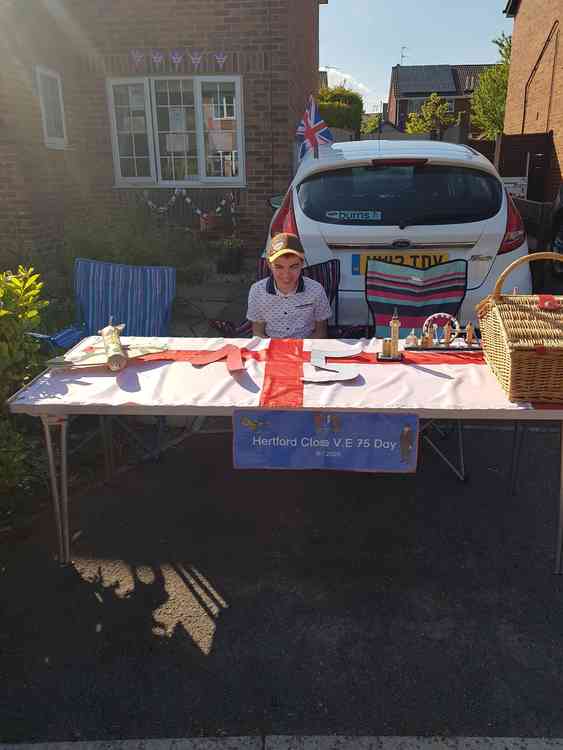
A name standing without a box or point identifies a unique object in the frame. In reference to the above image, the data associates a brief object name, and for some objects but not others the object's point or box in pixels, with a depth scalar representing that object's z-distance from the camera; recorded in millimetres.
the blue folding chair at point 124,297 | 5094
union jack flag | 7312
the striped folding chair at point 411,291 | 4496
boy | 4293
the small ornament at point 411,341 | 3568
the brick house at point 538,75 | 16062
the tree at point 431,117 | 41844
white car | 4566
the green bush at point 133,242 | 7652
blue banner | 2783
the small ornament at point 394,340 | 3365
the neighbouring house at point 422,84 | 63062
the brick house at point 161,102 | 9586
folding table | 2791
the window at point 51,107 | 9211
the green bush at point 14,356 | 3285
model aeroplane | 3254
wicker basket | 2719
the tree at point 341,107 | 24281
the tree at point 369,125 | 49062
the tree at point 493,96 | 29250
